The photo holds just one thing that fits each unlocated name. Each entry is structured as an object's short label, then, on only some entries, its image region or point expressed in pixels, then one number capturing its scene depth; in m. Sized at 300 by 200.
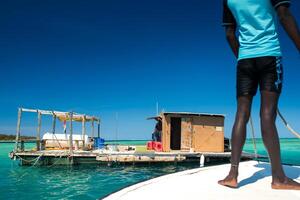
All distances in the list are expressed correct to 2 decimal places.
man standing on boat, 2.90
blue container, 33.62
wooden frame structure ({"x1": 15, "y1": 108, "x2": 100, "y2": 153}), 27.47
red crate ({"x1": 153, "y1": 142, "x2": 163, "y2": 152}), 28.85
